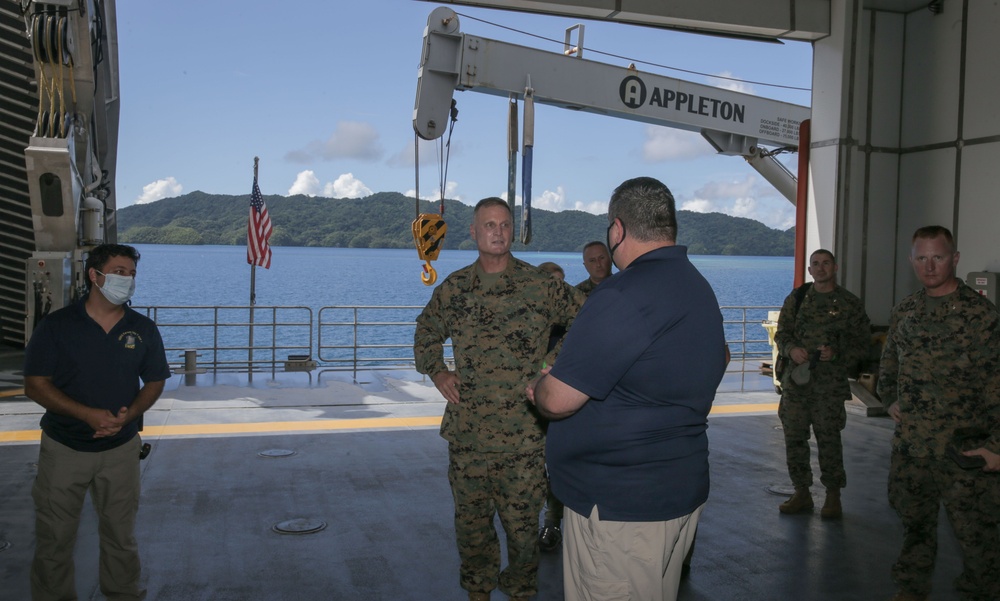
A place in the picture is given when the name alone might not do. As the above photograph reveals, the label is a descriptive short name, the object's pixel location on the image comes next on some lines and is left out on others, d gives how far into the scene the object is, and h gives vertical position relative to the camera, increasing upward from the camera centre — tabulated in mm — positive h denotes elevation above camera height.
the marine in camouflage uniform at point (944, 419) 3721 -638
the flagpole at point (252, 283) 13775 -366
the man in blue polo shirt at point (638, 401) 2332 -380
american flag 14867 +566
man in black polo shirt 3607 -708
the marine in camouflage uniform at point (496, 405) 3684 -621
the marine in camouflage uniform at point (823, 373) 5367 -622
